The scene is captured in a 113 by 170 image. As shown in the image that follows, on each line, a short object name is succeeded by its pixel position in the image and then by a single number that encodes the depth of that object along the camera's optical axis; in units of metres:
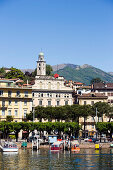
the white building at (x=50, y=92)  172.62
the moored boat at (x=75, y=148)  120.07
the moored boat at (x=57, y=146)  121.38
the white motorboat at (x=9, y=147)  115.12
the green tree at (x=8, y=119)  150.12
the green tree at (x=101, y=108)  162.75
